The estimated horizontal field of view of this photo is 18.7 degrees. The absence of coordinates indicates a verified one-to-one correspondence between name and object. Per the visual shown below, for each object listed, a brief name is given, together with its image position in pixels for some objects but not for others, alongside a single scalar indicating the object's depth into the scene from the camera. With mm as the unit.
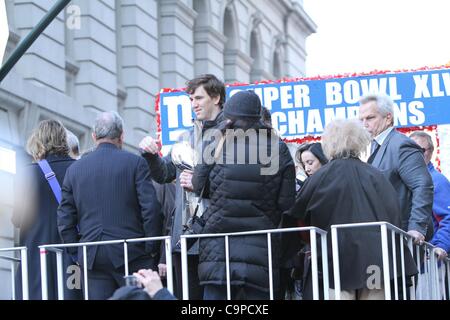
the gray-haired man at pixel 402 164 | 9742
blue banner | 17062
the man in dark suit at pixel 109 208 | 9477
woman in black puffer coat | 8766
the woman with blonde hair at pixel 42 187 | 10148
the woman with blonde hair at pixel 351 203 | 8750
